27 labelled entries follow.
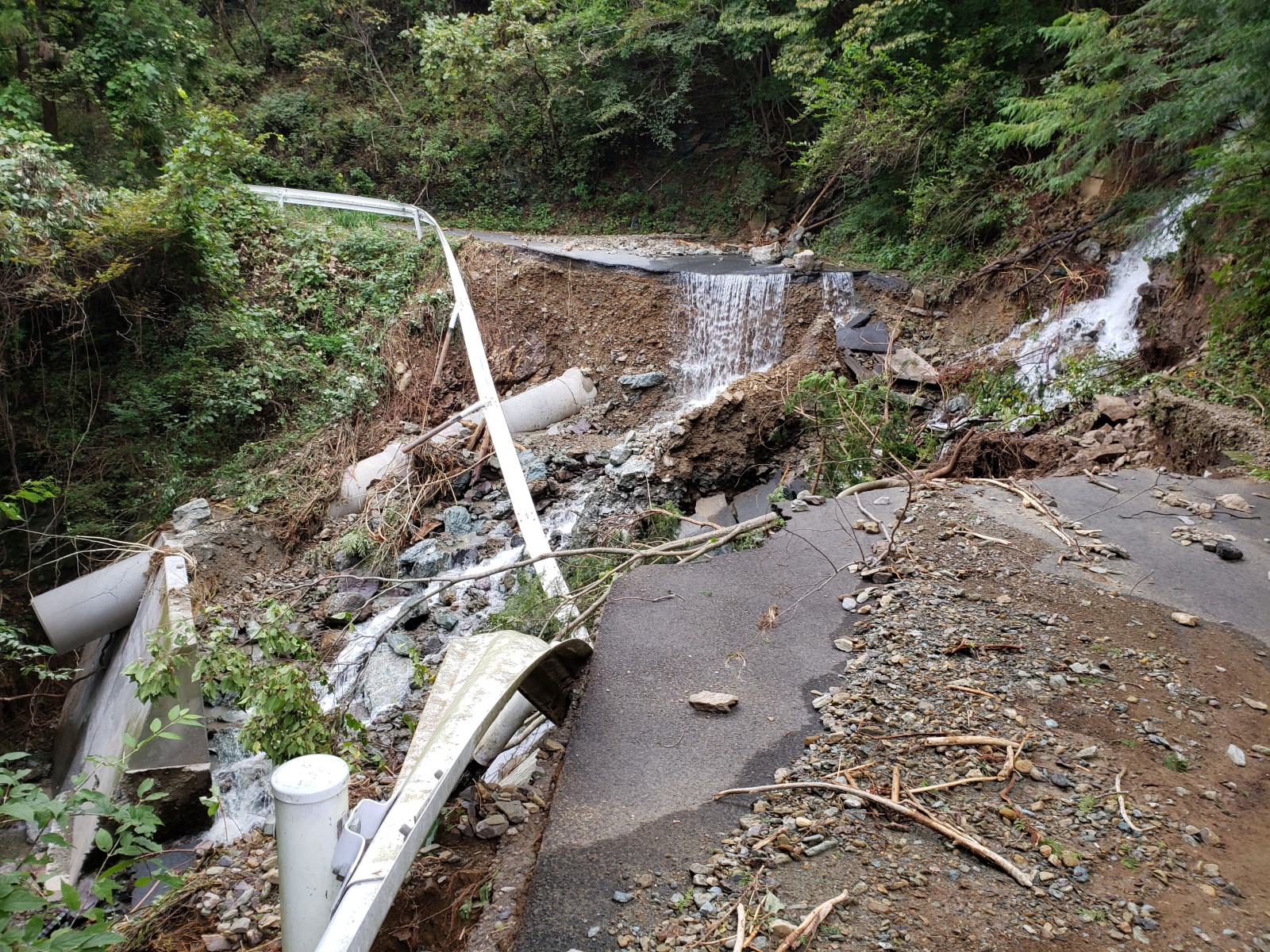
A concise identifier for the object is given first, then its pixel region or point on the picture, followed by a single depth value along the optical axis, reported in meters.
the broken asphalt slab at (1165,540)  3.71
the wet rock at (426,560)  6.73
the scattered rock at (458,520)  7.39
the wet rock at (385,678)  5.23
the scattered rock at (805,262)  10.43
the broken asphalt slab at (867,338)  9.15
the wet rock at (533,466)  7.82
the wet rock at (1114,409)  6.10
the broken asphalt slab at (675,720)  2.29
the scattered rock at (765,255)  12.52
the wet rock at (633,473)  7.40
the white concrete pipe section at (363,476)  7.89
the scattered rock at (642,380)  10.16
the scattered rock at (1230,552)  4.04
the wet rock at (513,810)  2.81
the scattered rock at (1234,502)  4.55
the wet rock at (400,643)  5.68
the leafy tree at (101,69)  8.71
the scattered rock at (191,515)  7.46
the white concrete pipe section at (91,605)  6.54
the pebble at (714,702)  3.05
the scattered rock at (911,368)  8.34
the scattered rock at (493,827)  2.77
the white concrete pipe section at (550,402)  9.30
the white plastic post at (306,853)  2.00
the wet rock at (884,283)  9.91
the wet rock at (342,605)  6.43
